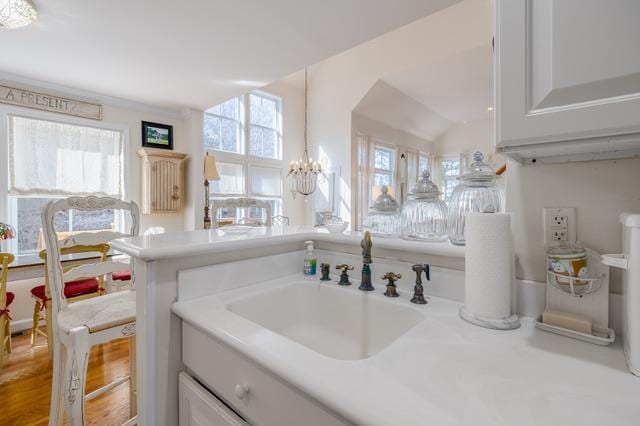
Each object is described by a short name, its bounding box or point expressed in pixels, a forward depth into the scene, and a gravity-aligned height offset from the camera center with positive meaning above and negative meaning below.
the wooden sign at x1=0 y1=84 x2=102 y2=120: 2.84 +1.11
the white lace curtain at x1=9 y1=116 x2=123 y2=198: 2.92 +0.55
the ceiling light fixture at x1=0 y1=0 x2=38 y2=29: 1.82 +1.26
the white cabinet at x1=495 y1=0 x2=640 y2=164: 0.49 +0.25
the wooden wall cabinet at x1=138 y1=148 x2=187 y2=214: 3.57 +0.37
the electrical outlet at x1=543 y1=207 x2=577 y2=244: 0.78 -0.04
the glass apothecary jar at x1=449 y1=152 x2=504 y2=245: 0.99 +0.05
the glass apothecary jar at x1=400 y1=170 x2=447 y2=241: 1.15 -0.02
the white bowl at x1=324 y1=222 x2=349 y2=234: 1.42 -0.08
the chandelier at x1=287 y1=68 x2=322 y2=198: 4.99 +0.60
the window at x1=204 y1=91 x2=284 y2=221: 4.79 +1.06
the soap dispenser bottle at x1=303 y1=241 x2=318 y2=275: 1.34 -0.24
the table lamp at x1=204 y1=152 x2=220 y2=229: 3.97 +0.51
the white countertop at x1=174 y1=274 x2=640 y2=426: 0.44 -0.31
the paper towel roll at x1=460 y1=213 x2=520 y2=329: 0.77 -0.16
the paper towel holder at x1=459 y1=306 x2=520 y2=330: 0.76 -0.29
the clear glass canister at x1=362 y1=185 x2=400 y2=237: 1.30 -0.02
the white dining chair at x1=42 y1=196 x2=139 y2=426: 1.20 -0.50
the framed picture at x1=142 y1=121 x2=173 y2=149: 3.72 +0.97
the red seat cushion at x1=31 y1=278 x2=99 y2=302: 2.35 -0.65
